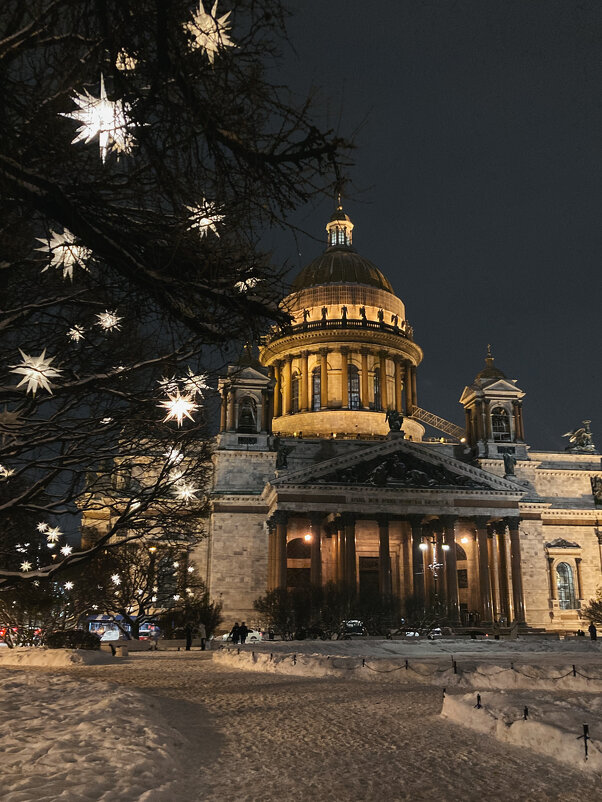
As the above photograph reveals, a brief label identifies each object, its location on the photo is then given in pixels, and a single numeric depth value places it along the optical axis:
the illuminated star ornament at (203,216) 7.44
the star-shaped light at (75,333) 11.47
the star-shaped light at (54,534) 19.67
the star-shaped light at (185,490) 16.03
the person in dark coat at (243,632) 39.81
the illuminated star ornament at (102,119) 6.53
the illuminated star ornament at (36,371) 9.19
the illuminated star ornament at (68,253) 8.33
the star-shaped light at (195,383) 12.31
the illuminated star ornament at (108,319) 11.18
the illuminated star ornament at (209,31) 5.94
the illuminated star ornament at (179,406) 11.76
